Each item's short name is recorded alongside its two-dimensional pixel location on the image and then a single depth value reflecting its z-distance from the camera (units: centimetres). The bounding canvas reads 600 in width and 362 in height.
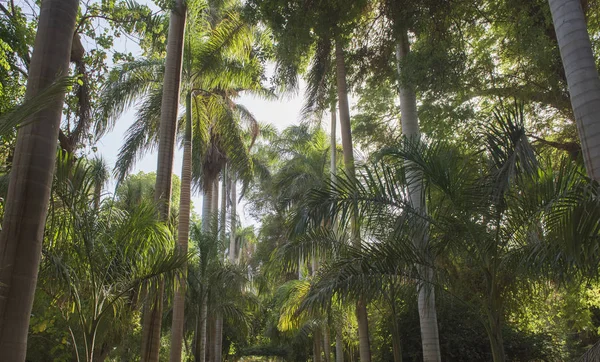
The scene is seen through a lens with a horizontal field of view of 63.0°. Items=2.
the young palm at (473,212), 548
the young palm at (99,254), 615
